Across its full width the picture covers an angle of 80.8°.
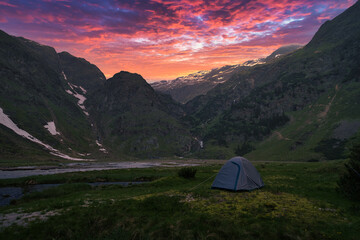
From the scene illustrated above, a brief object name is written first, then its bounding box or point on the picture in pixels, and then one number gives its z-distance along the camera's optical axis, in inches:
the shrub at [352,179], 794.2
